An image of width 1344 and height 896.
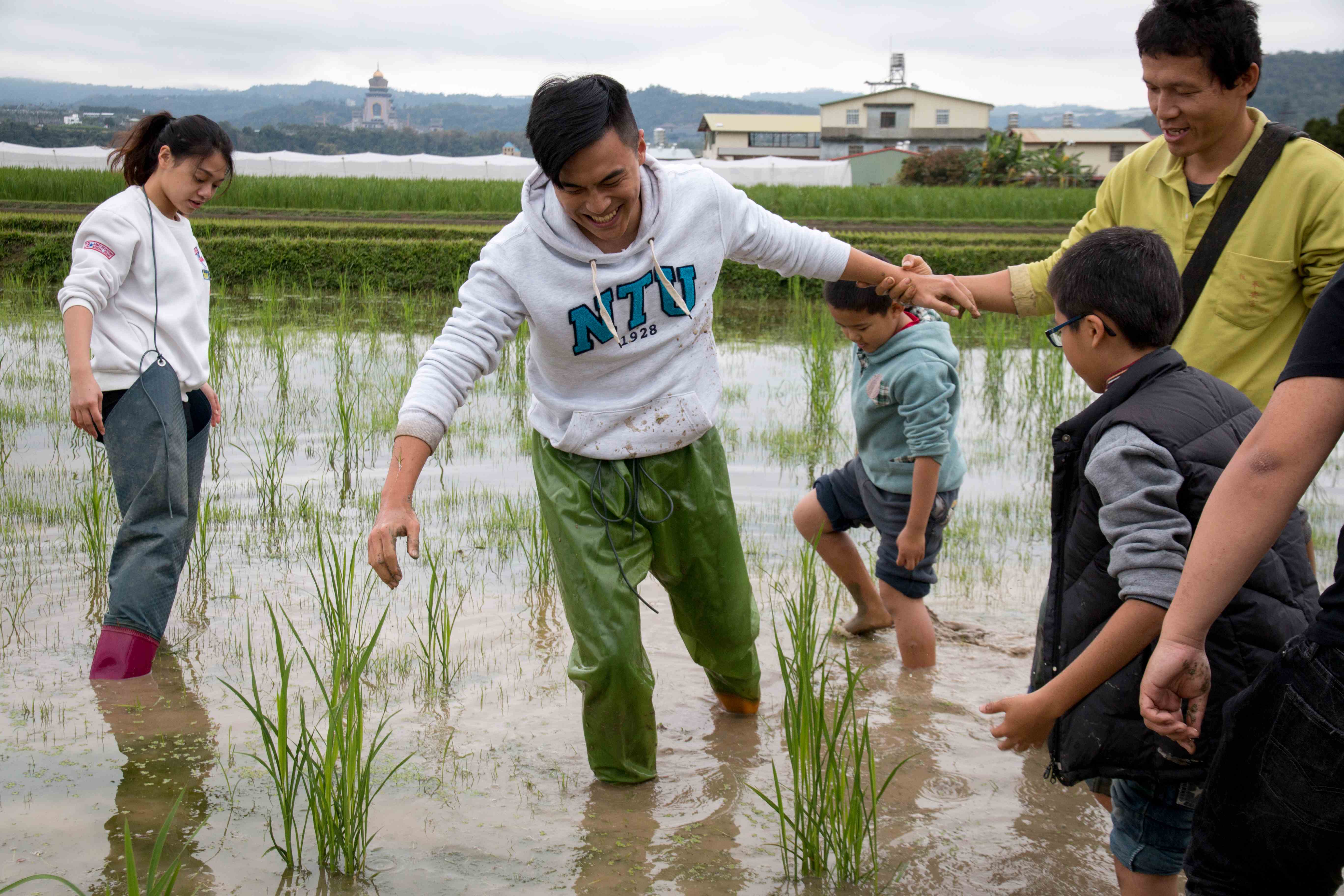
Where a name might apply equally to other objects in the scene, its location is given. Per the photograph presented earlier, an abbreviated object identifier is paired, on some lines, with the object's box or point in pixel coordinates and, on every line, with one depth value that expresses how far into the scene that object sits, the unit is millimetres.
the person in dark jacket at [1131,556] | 1645
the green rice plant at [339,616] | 2021
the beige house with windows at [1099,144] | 53875
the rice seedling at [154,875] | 1479
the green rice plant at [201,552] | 3922
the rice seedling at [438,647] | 3143
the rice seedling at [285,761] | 1958
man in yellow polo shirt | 2223
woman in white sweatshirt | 3018
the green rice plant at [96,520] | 3711
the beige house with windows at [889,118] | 63906
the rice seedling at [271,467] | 4594
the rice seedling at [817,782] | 2066
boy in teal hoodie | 2906
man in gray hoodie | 2195
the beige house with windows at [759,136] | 65938
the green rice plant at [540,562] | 3977
